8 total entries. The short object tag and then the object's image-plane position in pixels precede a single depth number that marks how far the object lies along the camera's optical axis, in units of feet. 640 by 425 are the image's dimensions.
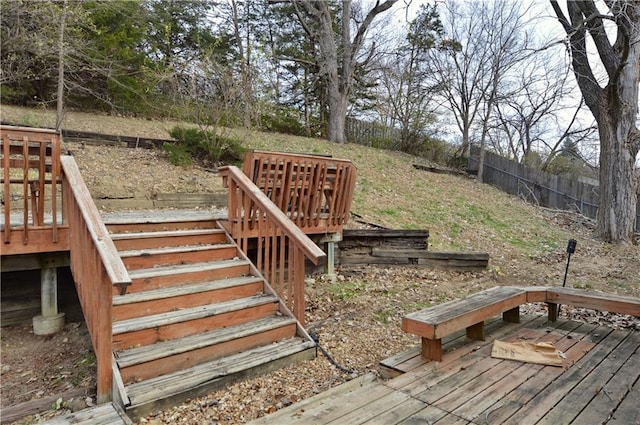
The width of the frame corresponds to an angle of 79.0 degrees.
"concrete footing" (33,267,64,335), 11.41
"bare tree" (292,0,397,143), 45.55
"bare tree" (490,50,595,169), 47.47
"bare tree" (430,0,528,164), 43.93
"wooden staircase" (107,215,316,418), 8.46
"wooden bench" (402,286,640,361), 8.82
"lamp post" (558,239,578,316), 13.82
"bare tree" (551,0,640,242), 26.27
